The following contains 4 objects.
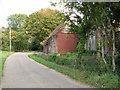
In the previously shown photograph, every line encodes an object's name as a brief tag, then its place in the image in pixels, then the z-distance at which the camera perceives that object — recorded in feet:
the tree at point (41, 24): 101.71
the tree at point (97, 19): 28.61
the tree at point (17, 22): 196.34
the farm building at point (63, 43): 75.10
